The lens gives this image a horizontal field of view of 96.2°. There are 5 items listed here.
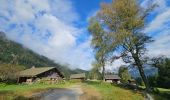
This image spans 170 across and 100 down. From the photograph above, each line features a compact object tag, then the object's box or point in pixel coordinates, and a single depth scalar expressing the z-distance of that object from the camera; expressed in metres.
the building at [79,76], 43.07
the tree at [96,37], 19.39
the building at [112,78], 40.61
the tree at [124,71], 13.44
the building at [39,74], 23.37
